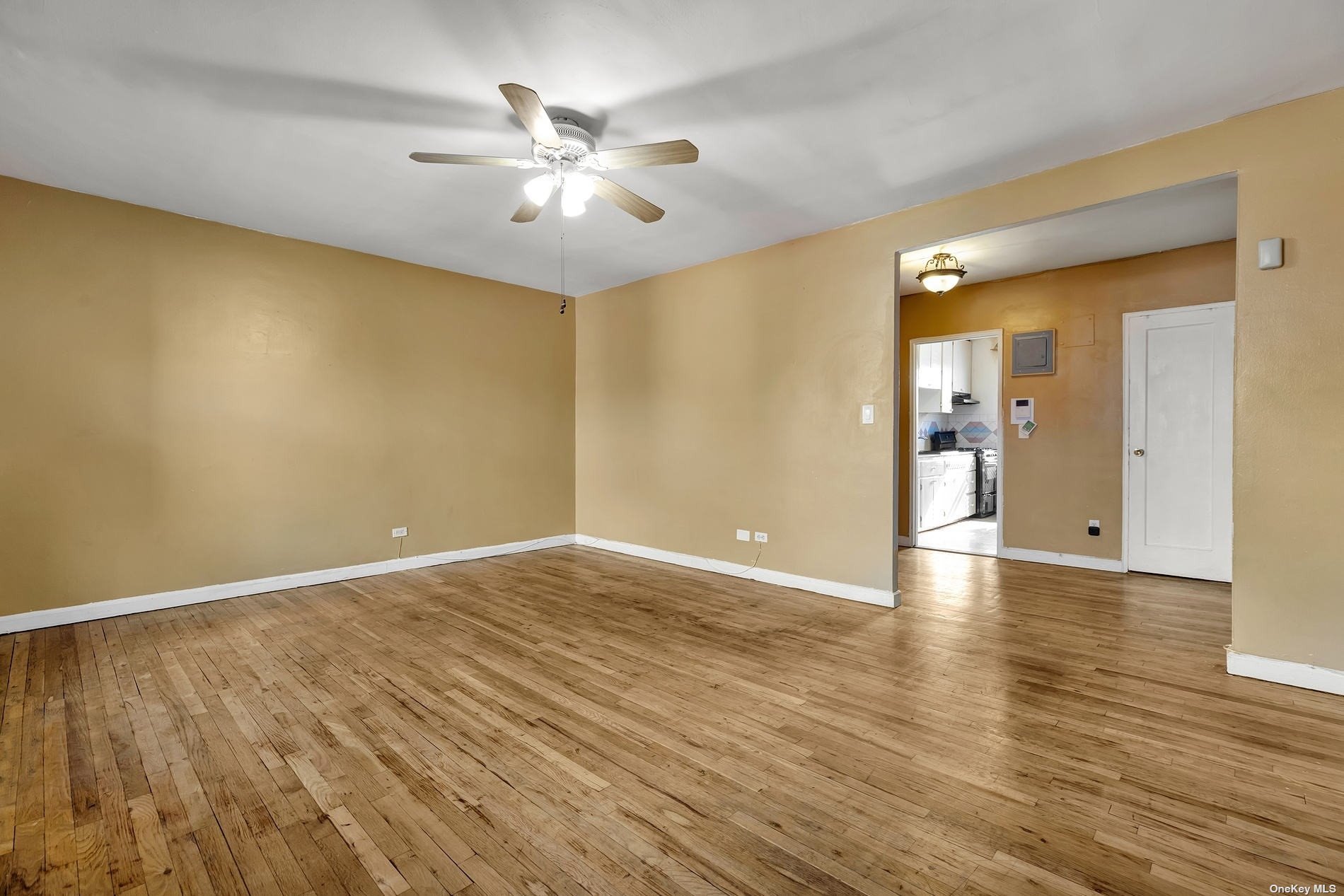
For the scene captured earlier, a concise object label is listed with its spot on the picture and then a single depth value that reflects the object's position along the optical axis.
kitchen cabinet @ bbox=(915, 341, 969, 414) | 7.13
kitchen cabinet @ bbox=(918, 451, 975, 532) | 6.82
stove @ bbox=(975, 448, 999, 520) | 8.23
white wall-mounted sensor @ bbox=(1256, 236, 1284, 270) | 2.65
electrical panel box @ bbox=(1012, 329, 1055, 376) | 5.33
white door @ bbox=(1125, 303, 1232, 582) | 4.52
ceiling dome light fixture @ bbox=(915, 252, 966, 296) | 4.68
